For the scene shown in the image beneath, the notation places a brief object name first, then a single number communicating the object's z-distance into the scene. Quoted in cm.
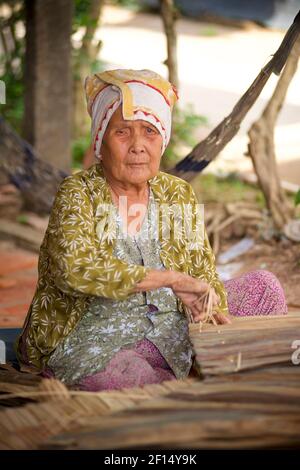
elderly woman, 296
